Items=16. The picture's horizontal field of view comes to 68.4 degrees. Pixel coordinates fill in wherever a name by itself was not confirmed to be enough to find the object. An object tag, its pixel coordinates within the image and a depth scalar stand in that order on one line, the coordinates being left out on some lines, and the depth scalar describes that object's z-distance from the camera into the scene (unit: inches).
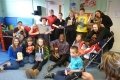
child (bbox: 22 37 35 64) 88.0
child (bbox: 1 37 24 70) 78.5
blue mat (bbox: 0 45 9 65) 90.3
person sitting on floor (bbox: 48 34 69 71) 87.7
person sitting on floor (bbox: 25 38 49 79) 78.1
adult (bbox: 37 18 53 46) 101.6
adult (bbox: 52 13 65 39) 102.5
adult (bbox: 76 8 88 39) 94.8
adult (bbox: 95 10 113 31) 88.7
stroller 74.9
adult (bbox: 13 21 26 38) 102.9
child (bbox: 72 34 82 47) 84.6
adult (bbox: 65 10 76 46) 99.0
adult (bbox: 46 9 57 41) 106.6
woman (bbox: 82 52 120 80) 22.4
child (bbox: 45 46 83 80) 64.5
